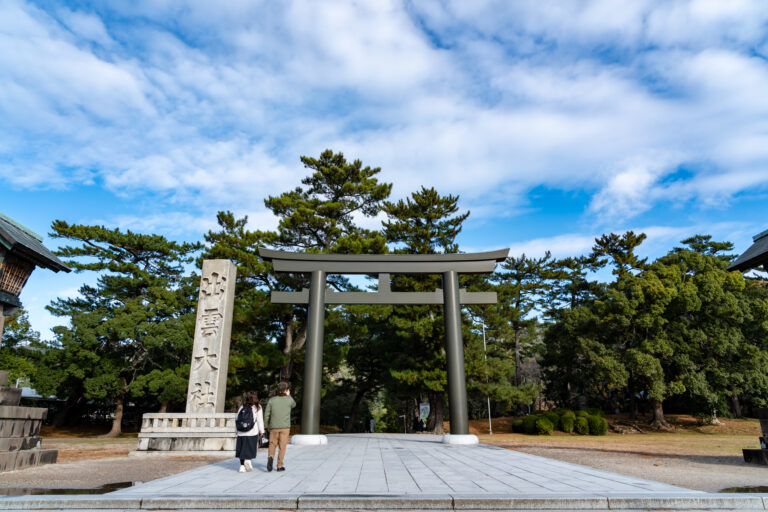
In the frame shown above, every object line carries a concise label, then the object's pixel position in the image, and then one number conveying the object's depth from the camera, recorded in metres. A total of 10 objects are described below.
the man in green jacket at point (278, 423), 6.69
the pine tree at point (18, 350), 22.77
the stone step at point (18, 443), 6.90
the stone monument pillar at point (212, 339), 11.70
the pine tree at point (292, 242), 19.02
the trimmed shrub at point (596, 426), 22.48
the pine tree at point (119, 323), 24.33
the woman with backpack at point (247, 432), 6.61
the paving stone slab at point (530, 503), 4.15
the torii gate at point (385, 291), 13.20
